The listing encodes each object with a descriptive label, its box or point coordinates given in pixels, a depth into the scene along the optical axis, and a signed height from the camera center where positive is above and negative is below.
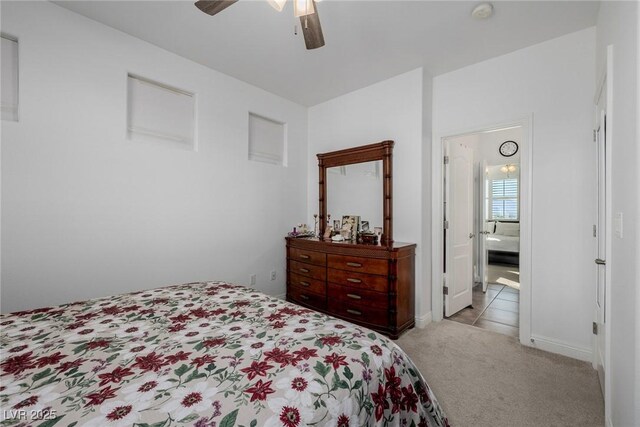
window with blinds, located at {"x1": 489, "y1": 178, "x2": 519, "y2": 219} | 6.43 +0.37
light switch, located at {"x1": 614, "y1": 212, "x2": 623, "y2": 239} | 1.21 -0.05
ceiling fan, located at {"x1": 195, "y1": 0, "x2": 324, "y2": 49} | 1.44 +1.10
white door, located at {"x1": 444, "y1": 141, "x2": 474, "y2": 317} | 3.12 -0.19
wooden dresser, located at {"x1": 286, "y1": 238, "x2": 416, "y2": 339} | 2.59 -0.72
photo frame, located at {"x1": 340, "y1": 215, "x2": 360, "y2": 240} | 3.23 -0.15
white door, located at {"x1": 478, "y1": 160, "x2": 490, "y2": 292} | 4.18 -0.25
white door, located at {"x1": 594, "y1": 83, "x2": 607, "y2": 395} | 1.77 -0.17
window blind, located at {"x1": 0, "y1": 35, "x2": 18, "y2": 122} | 1.86 +0.93
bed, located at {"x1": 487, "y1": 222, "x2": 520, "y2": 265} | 5.66 -0.67
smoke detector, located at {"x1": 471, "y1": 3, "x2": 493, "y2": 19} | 1.96 +1.49
